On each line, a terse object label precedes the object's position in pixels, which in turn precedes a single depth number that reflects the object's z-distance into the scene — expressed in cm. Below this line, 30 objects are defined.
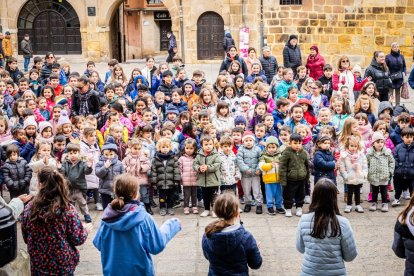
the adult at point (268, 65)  1691
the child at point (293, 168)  959
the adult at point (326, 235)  568
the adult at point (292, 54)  1794
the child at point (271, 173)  984
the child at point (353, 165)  989
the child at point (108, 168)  970
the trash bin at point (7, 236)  508
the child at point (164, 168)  988
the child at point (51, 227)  573
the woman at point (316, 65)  1695
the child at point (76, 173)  959
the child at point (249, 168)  998
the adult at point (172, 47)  2656
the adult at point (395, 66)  1611
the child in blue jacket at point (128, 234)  559
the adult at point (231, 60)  1629
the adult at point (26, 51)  2523
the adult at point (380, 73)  1532
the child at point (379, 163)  1000
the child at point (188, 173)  1002
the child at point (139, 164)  989
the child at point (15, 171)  972
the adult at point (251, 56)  1695
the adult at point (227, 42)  2156
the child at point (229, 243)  555
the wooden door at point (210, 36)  2733
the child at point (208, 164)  981
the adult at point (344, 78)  1476
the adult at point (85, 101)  1311
